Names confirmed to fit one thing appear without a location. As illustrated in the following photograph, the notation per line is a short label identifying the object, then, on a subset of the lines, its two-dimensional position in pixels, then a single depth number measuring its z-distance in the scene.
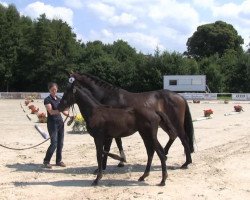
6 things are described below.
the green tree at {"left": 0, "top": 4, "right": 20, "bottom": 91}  72.44
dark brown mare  10.23
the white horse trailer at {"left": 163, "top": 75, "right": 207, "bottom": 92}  61.66
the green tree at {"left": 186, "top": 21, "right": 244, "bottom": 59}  86.19
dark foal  9.10
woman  10.82
